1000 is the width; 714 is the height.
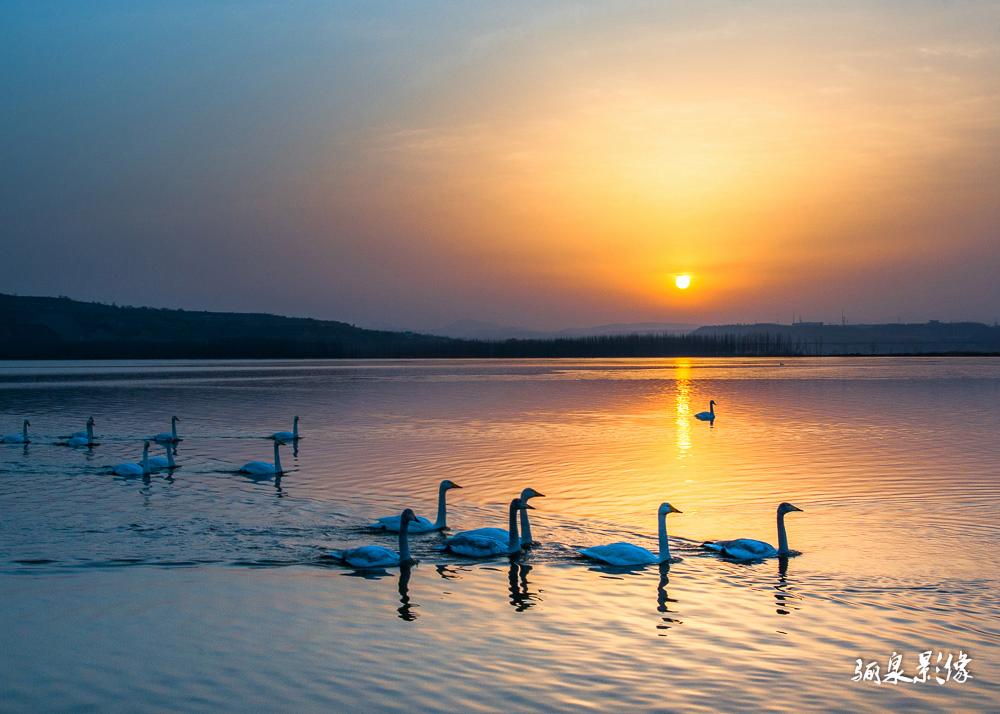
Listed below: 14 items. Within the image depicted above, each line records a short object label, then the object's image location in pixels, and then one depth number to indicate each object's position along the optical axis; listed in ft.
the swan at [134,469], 67.41
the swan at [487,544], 42.09
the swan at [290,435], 91.29
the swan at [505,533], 43.06
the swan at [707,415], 112.37
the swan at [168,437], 88.12
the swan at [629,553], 39.52
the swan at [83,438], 85.92
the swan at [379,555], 39.68
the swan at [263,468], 67.92
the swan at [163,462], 70.08
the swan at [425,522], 46.29
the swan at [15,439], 86.12
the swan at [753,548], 40.24
